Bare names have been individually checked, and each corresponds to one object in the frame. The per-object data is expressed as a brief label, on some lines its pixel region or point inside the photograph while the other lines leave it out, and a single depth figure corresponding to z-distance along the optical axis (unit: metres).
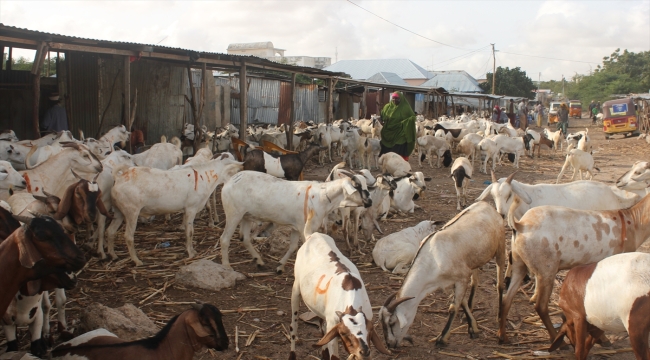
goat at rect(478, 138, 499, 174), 16.66
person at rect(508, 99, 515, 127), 33.48
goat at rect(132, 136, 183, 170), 10.05
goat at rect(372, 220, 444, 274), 7.09
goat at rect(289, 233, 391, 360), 3.84
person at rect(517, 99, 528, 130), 34.38
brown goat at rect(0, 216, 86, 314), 3.50
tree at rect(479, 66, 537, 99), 54.66
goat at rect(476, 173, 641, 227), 7.00
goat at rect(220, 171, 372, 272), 6.90
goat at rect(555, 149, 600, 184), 13.31
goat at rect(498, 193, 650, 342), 5.22
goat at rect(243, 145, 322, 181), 10.77
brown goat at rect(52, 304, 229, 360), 3.60
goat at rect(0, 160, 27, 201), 6.51
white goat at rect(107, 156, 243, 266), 7.17
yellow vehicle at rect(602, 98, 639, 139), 29.58
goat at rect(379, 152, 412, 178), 12.86
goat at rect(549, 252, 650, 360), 3.97
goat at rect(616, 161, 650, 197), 8.22
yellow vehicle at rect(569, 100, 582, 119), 56.22
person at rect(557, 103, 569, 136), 26.69
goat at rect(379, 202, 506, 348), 4.85
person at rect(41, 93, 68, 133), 11.99
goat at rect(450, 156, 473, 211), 11.48
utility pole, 51.08
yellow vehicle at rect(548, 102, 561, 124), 44.81
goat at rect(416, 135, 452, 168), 17.59
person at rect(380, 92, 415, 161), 13.51
